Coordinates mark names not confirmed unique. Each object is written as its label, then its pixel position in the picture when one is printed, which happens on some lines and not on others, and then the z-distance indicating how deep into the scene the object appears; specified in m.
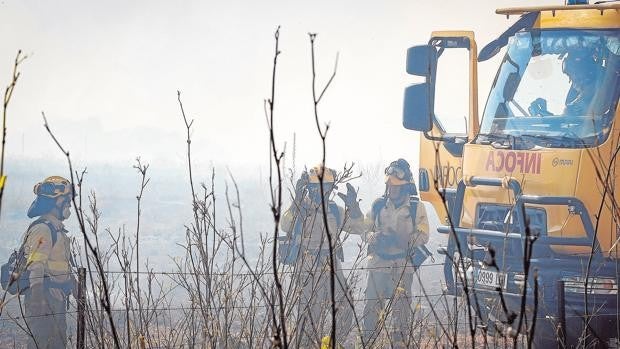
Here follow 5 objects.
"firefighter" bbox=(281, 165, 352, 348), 17.42
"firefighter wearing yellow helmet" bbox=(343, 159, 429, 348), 19.22
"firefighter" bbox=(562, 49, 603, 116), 12.55
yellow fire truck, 11.89
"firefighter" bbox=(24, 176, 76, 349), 16.64
